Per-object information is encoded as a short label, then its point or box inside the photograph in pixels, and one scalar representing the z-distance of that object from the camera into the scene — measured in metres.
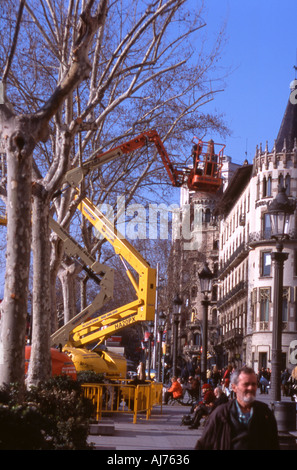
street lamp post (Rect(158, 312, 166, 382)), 42.34
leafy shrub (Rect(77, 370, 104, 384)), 20.36
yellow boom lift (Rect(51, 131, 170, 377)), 21.92
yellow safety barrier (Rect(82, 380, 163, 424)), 19.30
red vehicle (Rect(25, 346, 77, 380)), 19.23
